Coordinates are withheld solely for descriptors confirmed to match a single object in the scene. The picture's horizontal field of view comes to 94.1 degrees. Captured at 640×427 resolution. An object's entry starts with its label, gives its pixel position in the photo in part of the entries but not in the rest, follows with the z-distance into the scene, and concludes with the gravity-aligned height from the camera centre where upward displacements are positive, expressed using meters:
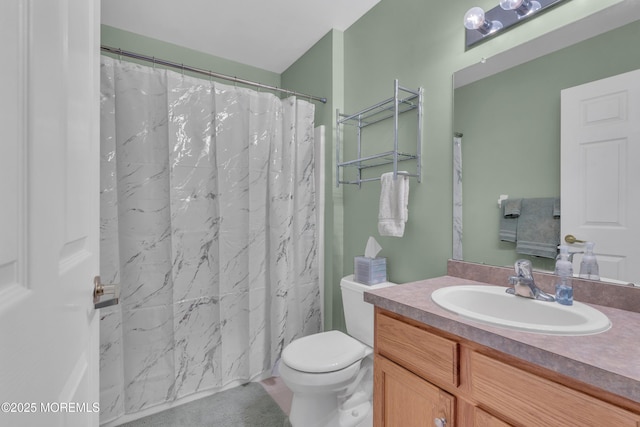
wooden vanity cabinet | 0.63 -0.46
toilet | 1.37 -0.76
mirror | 1.01 +0.42
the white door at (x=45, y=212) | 0.30 +0.00
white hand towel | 1.57 +0.04
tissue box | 1.69 -0.34
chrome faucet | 1.02 -0.25
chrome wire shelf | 1.58 +0.57
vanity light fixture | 1.16 +0.80
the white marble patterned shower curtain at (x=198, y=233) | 1.64 -0.14
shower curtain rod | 1.57 +0.85
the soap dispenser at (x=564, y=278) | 0.96 -0.22
